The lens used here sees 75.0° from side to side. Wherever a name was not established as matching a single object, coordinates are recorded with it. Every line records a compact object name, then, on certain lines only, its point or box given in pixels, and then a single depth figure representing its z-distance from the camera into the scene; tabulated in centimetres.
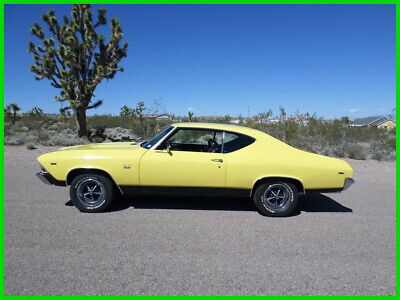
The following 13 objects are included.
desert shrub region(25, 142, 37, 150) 1145
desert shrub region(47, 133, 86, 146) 1345
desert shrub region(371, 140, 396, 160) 1115
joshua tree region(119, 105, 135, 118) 2312
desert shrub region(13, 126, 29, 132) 1785
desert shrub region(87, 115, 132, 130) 2422
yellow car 413
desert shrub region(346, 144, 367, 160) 1109
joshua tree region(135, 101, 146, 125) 1918
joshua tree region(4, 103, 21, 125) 2129
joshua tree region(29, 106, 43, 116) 2311
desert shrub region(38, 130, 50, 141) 1383
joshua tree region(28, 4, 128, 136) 1507
